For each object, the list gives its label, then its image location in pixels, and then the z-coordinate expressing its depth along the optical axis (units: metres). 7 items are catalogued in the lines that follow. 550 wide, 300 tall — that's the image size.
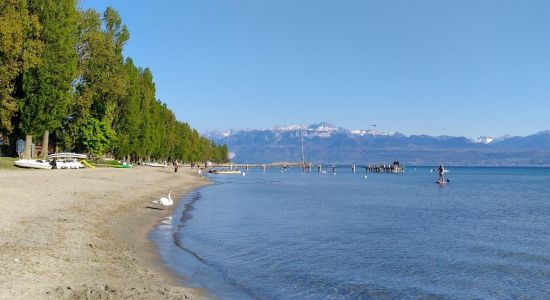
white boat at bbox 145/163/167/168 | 112.91
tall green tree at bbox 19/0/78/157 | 54.62
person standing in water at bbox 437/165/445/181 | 110.16
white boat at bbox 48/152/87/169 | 61.59
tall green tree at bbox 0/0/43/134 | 48.12
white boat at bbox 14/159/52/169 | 51.06
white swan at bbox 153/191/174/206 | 34.06
